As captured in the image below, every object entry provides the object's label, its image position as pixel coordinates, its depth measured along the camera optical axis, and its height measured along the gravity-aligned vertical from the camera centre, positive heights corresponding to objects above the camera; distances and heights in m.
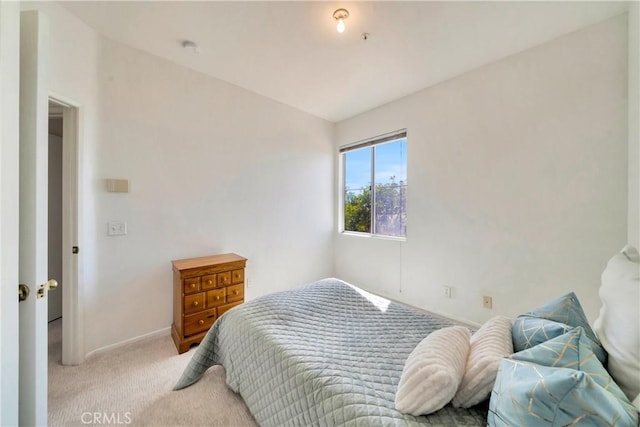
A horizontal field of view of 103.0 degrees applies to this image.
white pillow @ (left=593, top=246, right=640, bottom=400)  0.74 -0.34
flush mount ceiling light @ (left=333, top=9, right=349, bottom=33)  1.74 +1.38
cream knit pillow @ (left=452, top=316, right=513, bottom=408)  0.86 -0.54
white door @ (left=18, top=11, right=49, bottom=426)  0.97 +0.00
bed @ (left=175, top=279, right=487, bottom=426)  0.95 -0.69
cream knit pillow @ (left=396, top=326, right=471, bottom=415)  0.85 -0.57
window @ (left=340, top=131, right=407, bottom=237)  3.19 +0.38
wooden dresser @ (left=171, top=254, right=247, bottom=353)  2.13 -0.72
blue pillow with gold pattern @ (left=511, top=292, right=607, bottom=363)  0.93 -0.44
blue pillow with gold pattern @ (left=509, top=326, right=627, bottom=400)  0.68 -0.41
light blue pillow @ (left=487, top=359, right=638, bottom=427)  0.56 -0.44
